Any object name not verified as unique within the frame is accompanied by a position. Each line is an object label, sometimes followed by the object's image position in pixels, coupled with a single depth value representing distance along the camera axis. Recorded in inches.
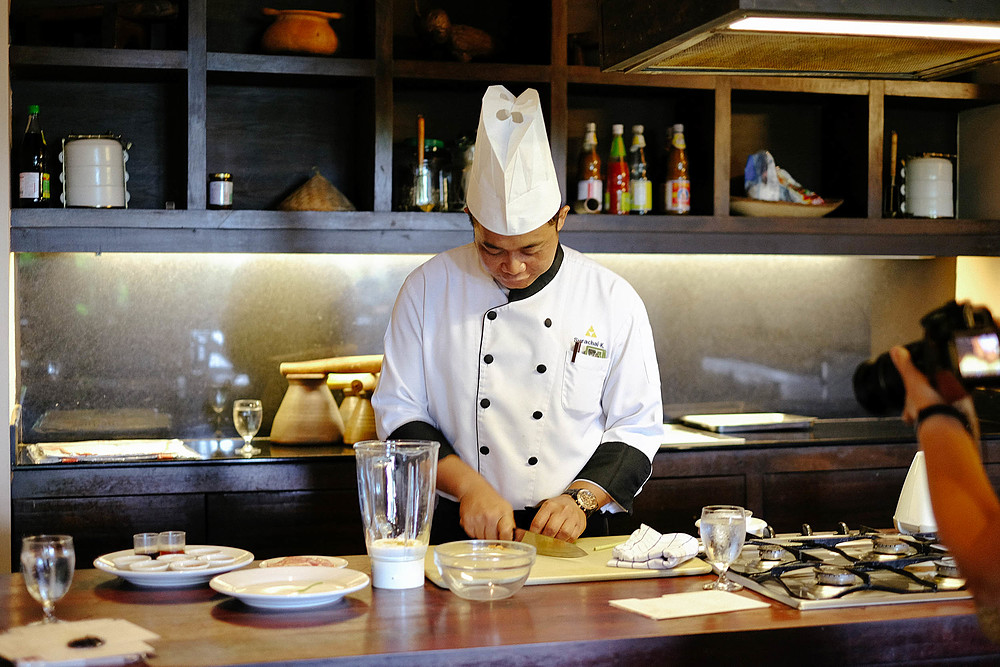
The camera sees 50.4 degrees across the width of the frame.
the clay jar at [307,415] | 130.5
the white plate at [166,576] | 67.4
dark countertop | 121.5
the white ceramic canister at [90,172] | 125.8
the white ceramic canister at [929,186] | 150.6
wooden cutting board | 70.1
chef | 91.8
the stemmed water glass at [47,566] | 58.6
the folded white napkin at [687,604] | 62.7
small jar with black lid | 129.0
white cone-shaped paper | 83.4
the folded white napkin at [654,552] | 72.5
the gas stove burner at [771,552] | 75.2
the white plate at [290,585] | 62.6
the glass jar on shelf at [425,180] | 135.0
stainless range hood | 67.5
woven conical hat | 130.6
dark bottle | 125.2
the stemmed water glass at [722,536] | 66.3
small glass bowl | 64.7
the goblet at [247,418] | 127.3
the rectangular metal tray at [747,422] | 141.6
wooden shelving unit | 126.0
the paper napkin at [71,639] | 52.5
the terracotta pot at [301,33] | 130.9
